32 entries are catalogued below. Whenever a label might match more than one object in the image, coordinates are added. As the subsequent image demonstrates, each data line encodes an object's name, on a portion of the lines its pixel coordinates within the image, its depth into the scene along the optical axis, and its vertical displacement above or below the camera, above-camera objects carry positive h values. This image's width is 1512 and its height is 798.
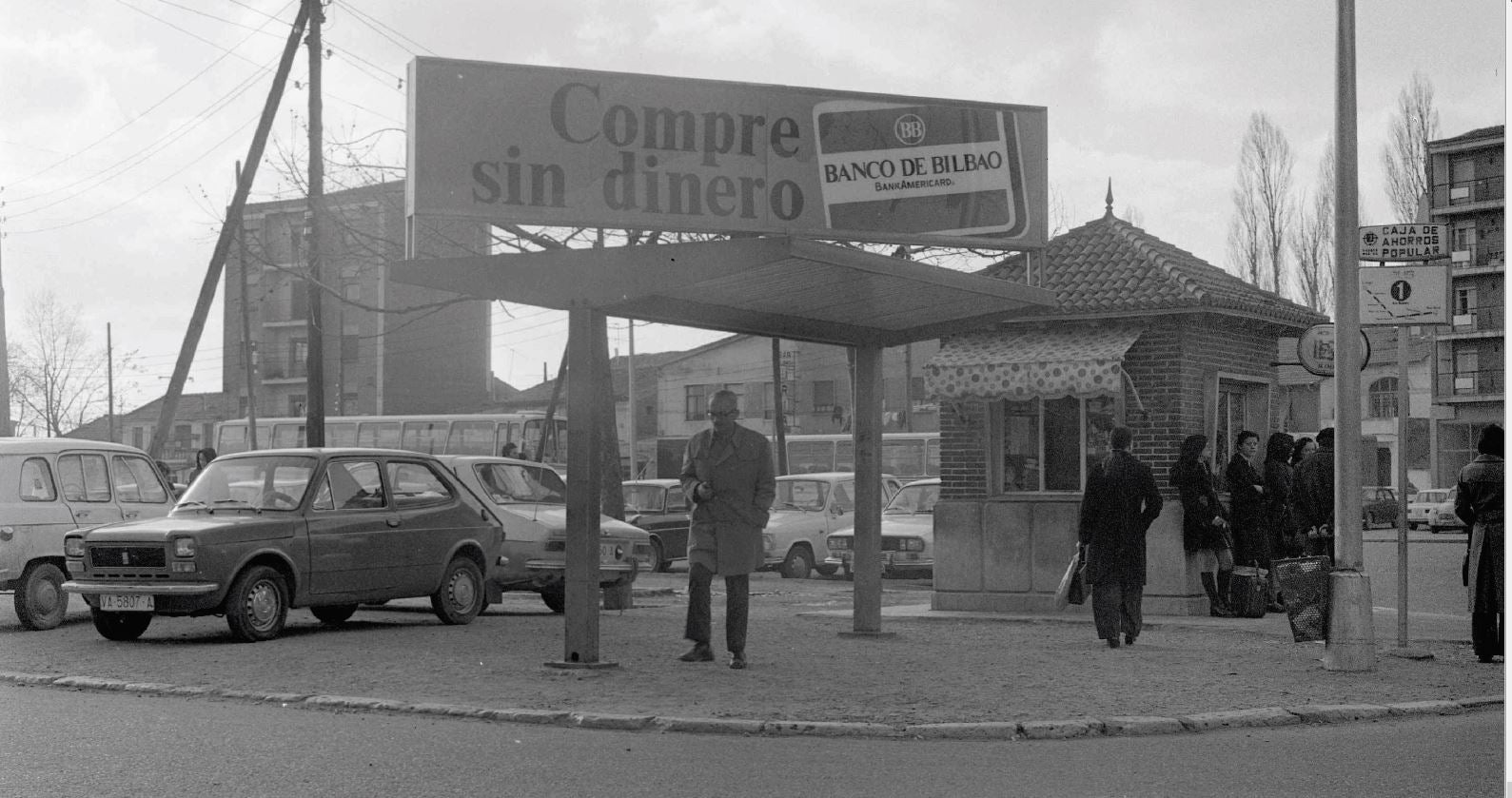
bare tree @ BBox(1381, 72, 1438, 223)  58.28 +10.03
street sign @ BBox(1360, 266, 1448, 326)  12.57 +1.20
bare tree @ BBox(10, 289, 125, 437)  79.31 +2.74
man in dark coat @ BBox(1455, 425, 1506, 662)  12.45 -0.62
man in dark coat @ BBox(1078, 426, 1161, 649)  13.52 -0.65
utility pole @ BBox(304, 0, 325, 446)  27.17 +2.80
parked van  15.37 -0.45
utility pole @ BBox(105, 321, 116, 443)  79.69 +3.69
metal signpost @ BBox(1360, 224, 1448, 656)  12.57 +1.27
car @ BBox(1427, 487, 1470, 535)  55.94 -2.15
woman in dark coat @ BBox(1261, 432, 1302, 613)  16.97 -0.38
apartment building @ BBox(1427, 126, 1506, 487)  76.06 +7.27
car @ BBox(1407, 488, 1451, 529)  58.27 -1.74
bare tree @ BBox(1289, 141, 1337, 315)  51.62 +6.08
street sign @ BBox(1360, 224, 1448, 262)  12.77 +1.62
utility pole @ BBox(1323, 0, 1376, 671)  11.66 +0.24
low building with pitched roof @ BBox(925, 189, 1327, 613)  16.81 +0.57
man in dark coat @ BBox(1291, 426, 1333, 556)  16.31 -0.38
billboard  12.45 +2.32
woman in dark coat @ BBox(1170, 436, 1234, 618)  16.19 -0.61
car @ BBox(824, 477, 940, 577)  24.48 -1.20
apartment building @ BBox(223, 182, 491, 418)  73.25 +4.69
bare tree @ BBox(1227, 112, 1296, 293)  50.84 +6.59
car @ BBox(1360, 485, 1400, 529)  54.38 -1.73
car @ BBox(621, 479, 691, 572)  28.05 -0.99
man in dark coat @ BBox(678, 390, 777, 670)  11.55 -0.37
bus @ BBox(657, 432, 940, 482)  38.91 +0.01
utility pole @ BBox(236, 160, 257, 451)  41.62 +2.07
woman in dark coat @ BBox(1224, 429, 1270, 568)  16.66 -0.51
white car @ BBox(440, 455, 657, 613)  16.77 -0.83
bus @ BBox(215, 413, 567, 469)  41.44 +0.55
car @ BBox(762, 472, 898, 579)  26.56 -1.02
